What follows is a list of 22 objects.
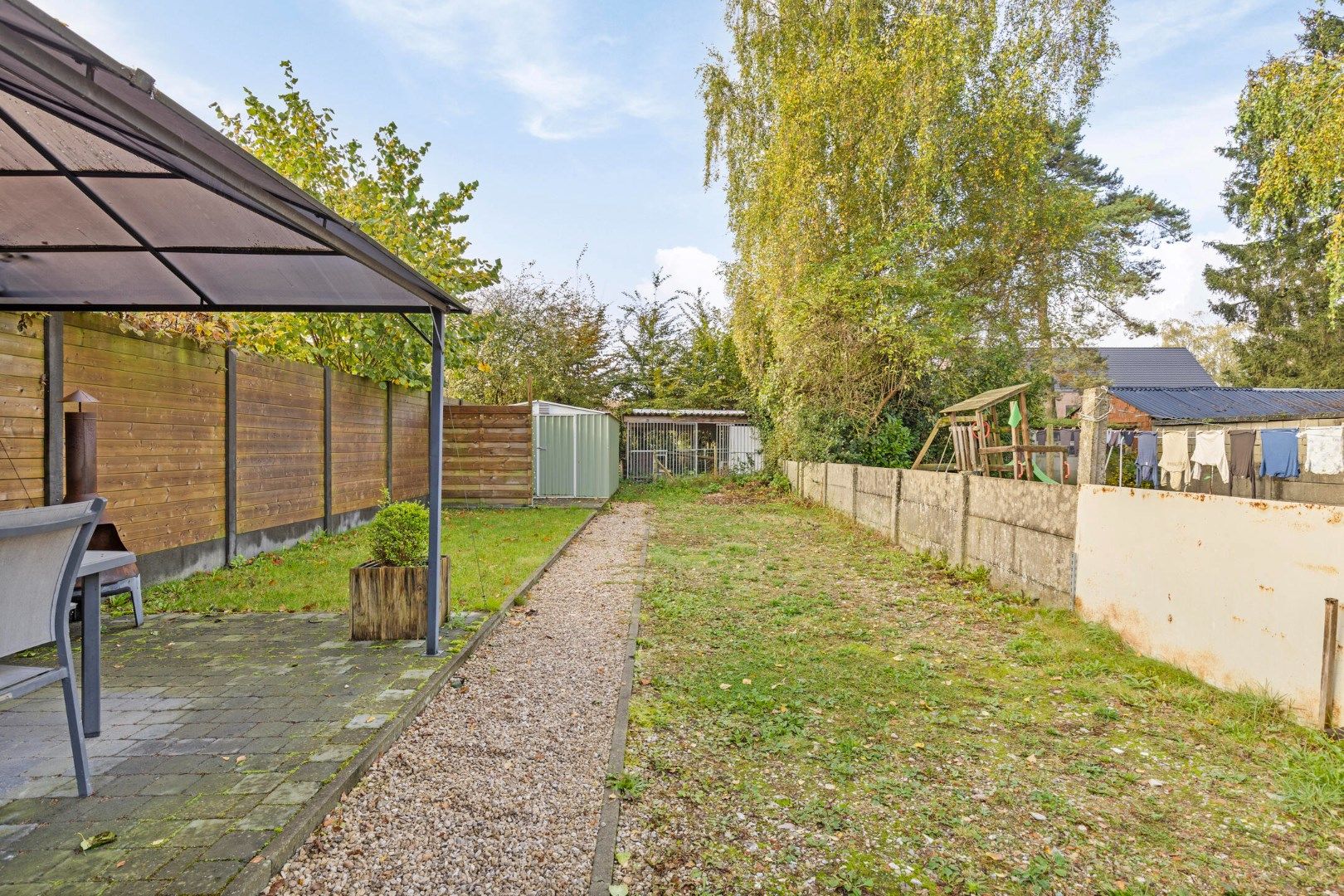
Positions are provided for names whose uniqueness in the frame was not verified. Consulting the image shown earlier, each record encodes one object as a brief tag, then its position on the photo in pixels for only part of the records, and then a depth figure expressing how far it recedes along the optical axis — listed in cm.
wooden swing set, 855
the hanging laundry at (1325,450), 970
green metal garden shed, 1377
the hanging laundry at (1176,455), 1170
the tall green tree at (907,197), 1276
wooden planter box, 438
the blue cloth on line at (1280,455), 1055
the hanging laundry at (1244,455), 1111
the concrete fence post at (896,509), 913
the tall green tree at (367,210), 1003
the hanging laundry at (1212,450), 1114
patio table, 285
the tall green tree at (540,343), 2038
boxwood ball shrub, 441
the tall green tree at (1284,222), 817
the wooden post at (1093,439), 502
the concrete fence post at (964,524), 705
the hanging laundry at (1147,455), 1316
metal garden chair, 213
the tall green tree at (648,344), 2570
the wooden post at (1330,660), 297
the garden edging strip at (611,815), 208
